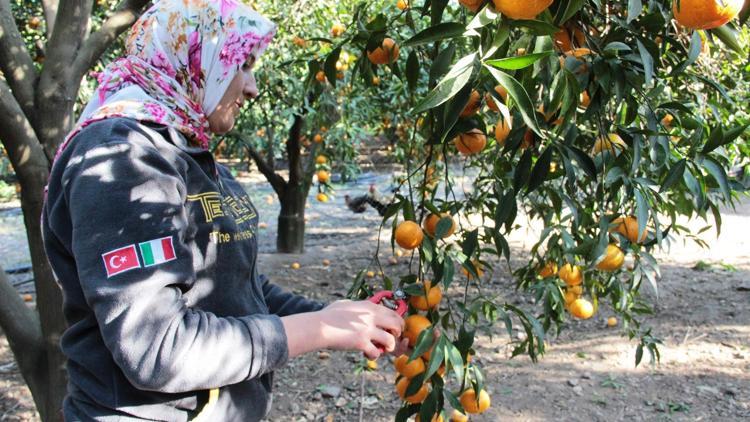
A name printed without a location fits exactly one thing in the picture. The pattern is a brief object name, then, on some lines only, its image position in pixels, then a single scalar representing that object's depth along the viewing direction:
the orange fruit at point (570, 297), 2.09
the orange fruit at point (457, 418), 1.71
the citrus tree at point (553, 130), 0.82
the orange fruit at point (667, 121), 1.84
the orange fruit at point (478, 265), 1.78
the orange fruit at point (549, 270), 2.04
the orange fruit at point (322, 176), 5.73
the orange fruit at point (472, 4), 0.79
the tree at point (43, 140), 2.15
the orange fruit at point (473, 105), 1.23
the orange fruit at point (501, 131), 1.42
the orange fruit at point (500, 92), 1.27
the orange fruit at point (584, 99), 1.40
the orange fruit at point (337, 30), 3.92
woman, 0.92
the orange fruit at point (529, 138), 1.23
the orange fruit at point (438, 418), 1.37
